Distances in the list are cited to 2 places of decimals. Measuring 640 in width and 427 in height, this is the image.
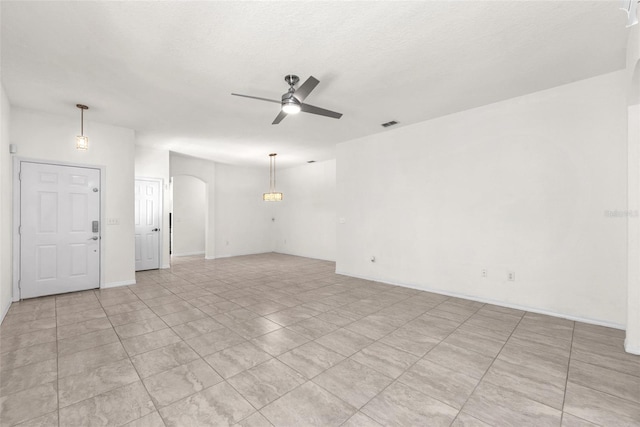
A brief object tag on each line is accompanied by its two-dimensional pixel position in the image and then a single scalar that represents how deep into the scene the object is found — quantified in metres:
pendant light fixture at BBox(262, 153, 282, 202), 7.52
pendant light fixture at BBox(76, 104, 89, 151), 3.94
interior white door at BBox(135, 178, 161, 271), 6.36
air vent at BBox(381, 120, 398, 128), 4.80
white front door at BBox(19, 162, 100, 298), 4.24
